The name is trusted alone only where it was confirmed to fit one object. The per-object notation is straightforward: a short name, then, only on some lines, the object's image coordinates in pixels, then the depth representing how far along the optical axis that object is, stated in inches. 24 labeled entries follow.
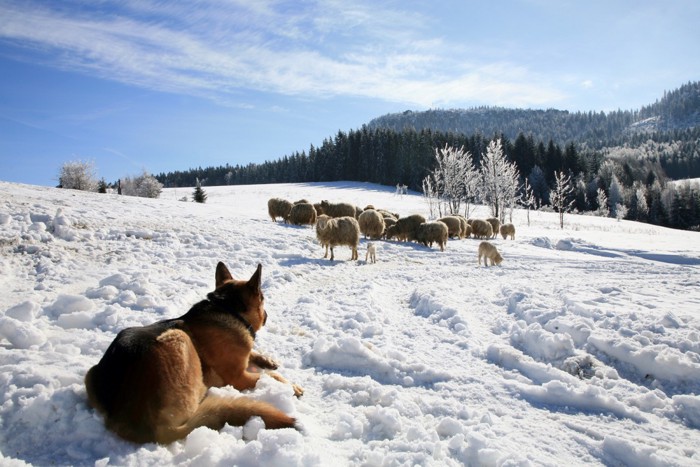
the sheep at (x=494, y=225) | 1378.0
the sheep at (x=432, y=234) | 895.1
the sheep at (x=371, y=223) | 924.6
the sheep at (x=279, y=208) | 1060.2
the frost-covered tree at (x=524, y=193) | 3171.8
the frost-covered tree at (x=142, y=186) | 2223.2
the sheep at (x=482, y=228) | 1301.7
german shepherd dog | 98.3
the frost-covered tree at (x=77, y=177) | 1760.6
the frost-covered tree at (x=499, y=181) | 1889.8
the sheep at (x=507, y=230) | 1298.0
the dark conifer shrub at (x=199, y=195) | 1961.2
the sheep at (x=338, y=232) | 589.0
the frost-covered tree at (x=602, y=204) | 3092.0
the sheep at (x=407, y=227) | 976.9
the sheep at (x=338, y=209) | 1098.1
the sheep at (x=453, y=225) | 1157.7
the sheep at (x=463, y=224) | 1194.0
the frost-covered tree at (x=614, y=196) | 3284.9
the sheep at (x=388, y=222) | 1021.4
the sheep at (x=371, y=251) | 597.6
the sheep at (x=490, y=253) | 639.8
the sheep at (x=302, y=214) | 988.6
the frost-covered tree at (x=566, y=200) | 2853.3
